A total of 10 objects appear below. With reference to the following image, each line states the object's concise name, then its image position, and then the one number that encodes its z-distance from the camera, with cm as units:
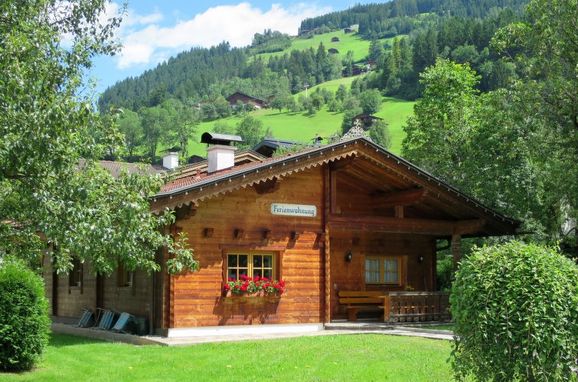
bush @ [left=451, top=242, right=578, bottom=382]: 692
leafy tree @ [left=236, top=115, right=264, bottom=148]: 8256
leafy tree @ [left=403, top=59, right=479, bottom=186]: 3052
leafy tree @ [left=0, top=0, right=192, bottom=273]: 689
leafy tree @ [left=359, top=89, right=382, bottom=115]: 8969
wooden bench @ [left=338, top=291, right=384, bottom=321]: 1850
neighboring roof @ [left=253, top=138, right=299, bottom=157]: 3339
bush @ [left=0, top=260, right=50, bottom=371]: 1040
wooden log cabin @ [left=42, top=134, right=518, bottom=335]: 1551
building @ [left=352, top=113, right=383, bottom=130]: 8369
